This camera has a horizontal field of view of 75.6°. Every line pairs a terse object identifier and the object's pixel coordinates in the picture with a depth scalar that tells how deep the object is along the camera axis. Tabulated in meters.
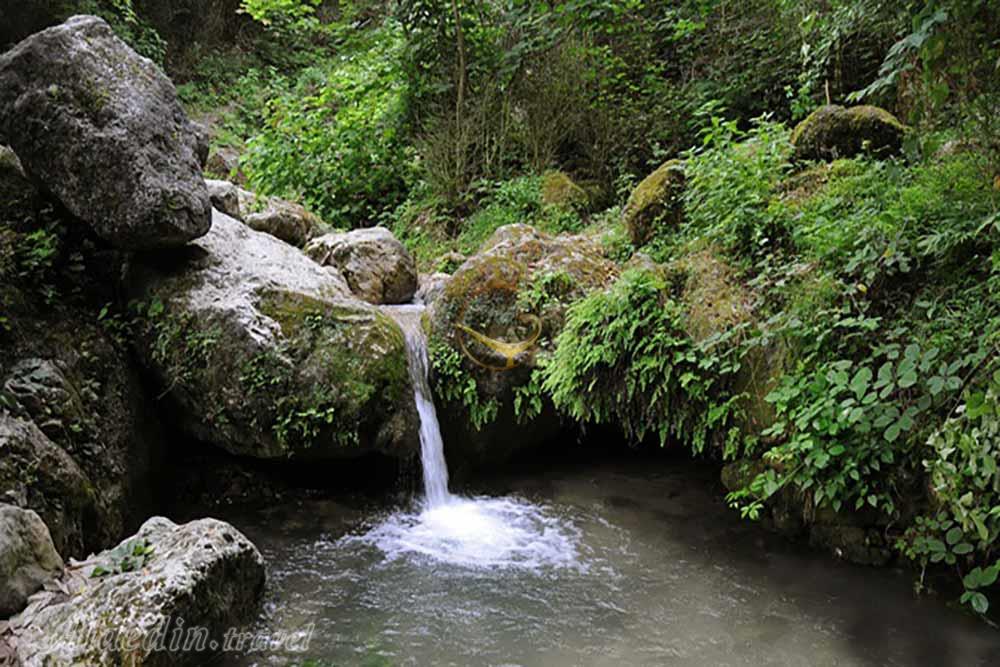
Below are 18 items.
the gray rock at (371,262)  7.84
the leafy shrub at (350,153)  10.95
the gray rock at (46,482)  3.96
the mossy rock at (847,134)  6.39
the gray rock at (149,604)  3.15
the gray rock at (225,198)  7.39
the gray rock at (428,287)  7.88
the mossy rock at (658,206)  6.66
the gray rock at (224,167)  12.61
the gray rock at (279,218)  8.25
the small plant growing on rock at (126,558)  3.63
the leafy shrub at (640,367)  5.06
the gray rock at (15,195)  5.43
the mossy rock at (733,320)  4.84
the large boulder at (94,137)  5.06
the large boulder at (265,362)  5.40
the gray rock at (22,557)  3.35
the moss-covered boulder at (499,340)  6.22
